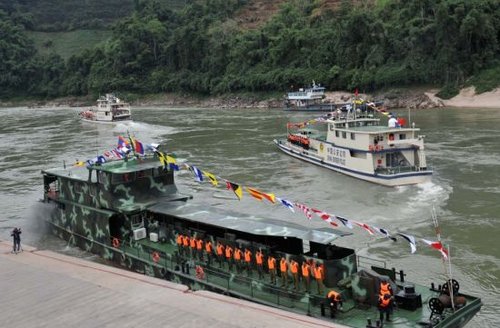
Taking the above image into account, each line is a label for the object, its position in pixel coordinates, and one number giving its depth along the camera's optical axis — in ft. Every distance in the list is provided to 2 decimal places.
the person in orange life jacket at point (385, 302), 43.35
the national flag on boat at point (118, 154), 75.73
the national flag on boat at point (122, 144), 75.19
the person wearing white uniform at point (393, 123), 120.57
